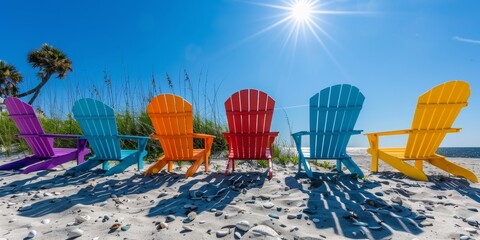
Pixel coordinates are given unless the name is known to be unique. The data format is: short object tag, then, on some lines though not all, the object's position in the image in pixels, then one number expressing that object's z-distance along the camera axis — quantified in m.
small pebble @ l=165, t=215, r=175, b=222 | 1.94
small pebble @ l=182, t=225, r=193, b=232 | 1.75
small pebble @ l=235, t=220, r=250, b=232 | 1.75
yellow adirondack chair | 3.37
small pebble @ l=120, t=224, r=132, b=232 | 1.79
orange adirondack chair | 3.56
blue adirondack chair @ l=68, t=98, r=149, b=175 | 3.65
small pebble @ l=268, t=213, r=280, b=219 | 1.96
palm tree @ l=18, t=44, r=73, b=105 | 18.52
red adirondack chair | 3.50
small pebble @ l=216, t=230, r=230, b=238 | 1.69
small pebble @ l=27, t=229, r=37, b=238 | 1.72
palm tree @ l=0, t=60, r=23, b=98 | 19.09
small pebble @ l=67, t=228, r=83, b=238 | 1.70
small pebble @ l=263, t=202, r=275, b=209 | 2.20
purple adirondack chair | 3.98
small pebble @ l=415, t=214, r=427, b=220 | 1.99
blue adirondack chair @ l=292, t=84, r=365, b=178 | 3.47
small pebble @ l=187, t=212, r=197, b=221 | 1.96
